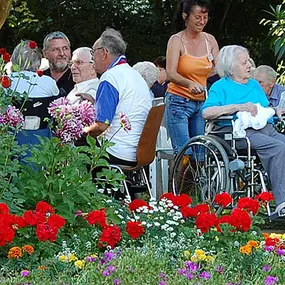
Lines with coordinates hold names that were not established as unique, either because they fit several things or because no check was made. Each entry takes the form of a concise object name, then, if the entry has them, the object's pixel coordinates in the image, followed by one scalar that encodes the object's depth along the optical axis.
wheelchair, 10.66
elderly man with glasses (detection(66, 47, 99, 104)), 11.45
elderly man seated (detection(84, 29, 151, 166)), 10.46
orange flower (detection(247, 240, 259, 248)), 6.85
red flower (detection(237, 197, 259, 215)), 8.04
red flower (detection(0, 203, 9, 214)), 7.03
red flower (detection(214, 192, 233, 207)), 8.16
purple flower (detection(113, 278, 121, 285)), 5.73
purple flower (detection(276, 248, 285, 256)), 6.94
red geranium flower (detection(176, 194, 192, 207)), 8.44
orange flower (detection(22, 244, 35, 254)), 6.93
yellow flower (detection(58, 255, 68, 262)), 6.64
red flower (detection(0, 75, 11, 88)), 7.75
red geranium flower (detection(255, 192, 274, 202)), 8.49
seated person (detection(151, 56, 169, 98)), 16.70
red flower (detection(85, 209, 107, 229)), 7.50
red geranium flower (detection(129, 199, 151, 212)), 8.40
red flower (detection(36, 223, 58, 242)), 6.90
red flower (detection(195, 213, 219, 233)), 7.55
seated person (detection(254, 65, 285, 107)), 14.35
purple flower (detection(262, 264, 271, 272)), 6.48
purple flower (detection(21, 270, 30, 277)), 6.19
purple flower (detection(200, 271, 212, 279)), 5.97
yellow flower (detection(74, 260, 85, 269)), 6.34
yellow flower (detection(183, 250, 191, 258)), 6.80
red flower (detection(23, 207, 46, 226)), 7.07
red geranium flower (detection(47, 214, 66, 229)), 6.97
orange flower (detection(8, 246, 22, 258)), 6.81
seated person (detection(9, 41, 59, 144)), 10.19
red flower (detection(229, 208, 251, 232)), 7.57
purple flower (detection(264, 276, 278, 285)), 5.98
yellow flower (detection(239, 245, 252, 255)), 6.71
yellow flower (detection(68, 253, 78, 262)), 6.63
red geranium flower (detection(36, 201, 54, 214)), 7.25
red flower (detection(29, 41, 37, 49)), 8.88
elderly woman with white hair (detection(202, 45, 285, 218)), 10.59
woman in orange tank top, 12.25
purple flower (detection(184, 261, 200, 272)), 6.24
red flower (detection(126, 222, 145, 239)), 7.53
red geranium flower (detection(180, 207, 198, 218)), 8.12
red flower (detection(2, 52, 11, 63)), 8.05
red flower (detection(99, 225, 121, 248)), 7.31
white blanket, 10.66
